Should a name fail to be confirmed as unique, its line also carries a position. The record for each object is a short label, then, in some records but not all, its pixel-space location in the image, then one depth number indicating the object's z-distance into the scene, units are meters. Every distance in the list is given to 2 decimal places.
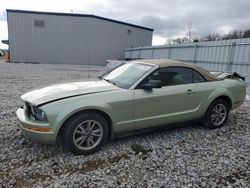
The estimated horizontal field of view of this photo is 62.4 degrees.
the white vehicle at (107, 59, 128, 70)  16.77
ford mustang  2.90
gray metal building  23.73
